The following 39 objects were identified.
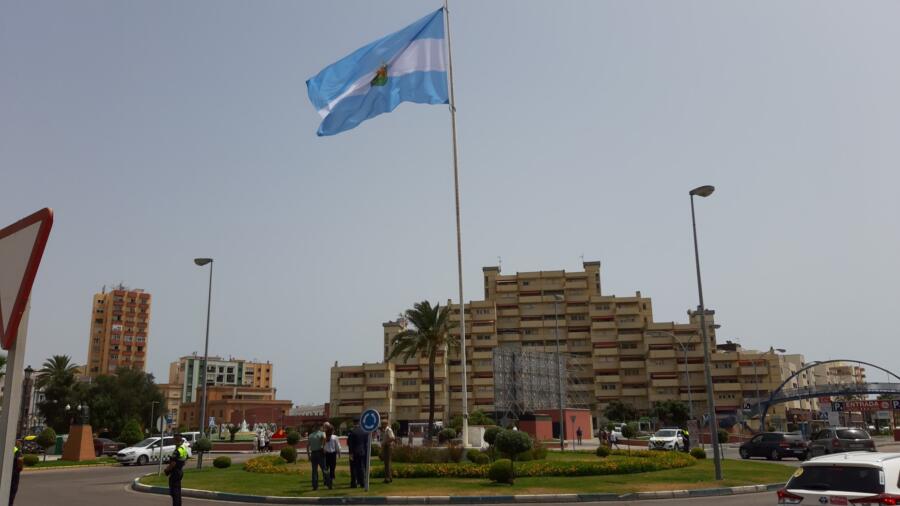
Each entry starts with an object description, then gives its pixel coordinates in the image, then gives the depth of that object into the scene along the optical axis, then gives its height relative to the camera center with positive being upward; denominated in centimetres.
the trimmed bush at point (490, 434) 2771 -136
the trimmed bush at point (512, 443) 1966 -118
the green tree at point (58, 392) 8094 +167
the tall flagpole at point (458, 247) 2270 +497
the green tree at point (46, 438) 4581 -210
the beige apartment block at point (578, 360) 10125 +583
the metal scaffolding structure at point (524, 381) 6050 +174
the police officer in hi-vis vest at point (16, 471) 1440 -132
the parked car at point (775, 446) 3794 -267
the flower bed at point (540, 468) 2094 -211
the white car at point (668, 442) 4388 -272
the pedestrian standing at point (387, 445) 1883 -117
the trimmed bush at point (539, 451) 2728 -201
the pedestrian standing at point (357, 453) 1830 -133
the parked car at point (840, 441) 3275 -213
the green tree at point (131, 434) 4862 -196
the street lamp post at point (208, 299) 3325 +501
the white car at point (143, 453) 3669 -250
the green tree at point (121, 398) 8238 +92
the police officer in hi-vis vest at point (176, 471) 1432 -135
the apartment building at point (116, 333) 15138 +1581
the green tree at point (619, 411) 9956 -176
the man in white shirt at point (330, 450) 1886 -126
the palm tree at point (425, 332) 6056 +595
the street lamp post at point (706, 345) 2092 +173
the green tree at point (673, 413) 8994 -188
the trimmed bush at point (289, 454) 2908 -207
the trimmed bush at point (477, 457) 2295 -183
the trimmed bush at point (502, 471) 1875 -187
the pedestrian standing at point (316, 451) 1875 -128
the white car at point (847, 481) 809 -102
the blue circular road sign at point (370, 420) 1714 -44
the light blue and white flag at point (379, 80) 2138 +989
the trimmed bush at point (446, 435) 4565 -220
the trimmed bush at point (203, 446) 2766 -162
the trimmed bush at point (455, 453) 2343 -172
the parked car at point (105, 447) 4741 -275
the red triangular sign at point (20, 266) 344 +70
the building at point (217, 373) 16050 +722
